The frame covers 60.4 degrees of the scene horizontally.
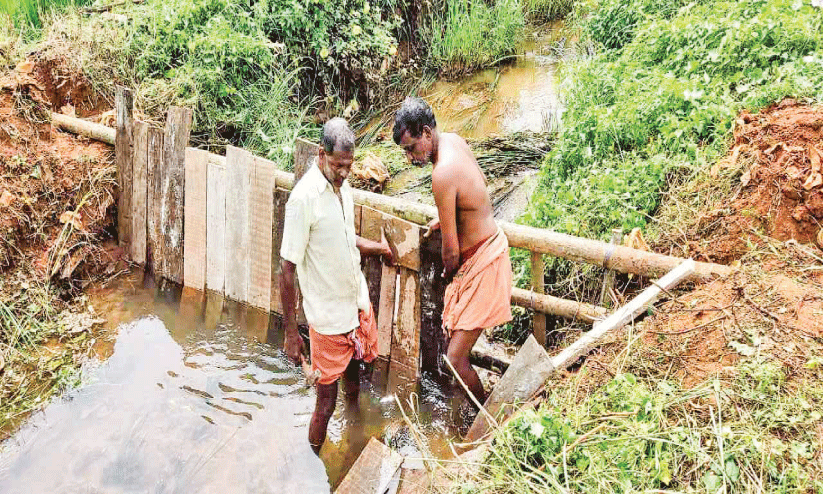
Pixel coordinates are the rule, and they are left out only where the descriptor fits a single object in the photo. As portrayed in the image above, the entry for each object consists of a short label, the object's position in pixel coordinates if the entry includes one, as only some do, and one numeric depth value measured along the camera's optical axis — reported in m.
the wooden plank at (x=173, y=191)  5.25
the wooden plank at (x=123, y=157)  5.48
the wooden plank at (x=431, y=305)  4.37
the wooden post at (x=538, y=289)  4.48
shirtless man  3.78
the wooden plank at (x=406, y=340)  4.53
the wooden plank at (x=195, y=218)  5.24
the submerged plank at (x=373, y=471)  3.47
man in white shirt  3.56
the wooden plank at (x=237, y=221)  4.99
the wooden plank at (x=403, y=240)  4.37
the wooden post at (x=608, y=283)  4.31
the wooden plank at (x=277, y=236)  4.93
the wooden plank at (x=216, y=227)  5.16
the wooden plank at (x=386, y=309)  4.60
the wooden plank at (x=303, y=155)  4.62
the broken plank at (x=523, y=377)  3.42
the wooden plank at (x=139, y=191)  5.49
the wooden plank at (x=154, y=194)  5.42
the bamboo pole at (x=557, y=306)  4.30
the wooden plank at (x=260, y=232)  4.91
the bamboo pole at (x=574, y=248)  4.09
